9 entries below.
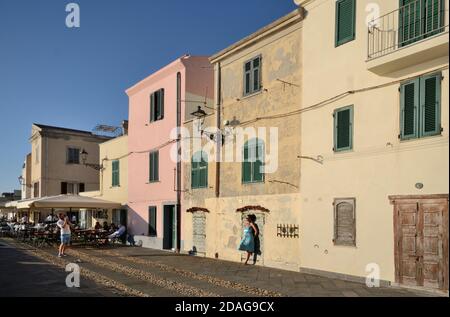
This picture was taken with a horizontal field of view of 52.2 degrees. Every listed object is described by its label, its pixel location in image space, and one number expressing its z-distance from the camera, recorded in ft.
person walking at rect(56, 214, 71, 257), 56.03
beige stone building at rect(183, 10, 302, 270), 46.37
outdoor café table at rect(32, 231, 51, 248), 72.15
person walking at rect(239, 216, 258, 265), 49.70
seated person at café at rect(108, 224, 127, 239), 76.84
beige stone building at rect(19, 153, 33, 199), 135.44
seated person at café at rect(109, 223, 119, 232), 81.04
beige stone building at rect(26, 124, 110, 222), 116.26
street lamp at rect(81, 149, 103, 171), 84.98
